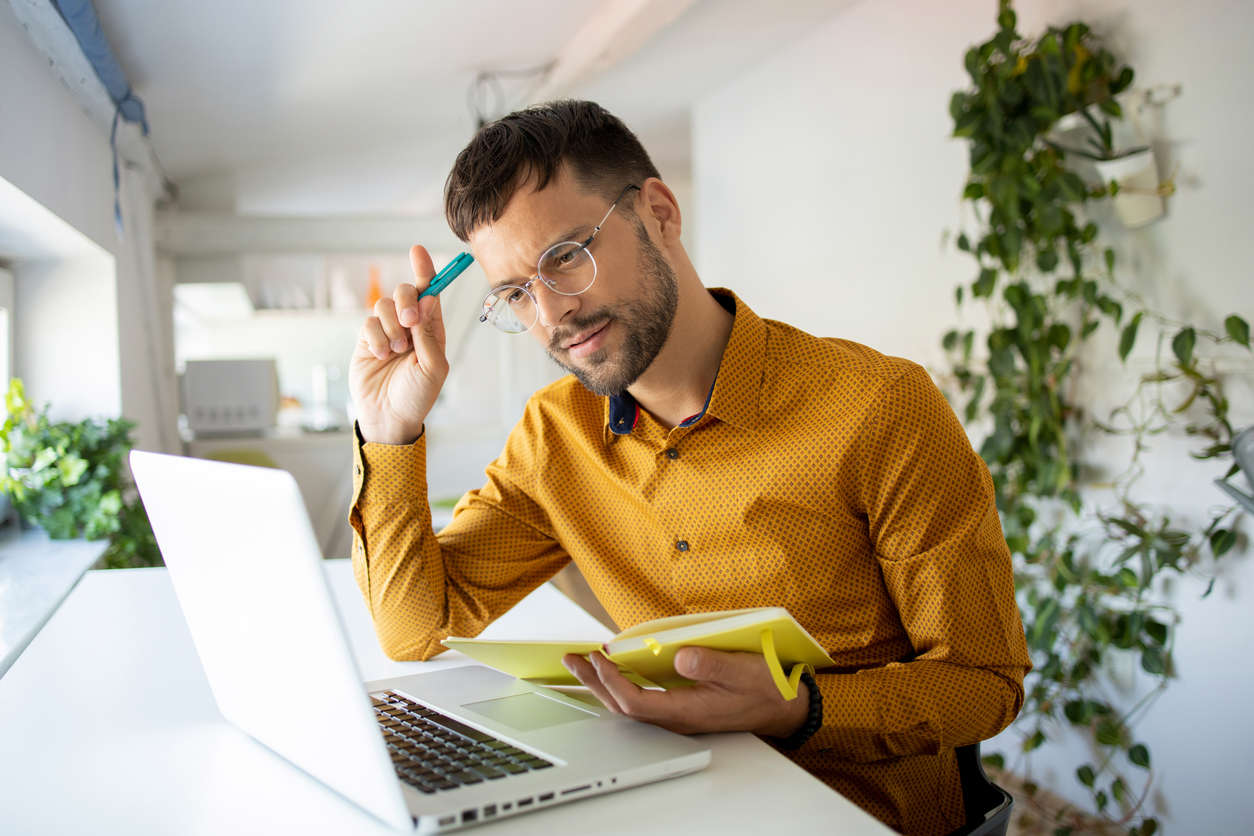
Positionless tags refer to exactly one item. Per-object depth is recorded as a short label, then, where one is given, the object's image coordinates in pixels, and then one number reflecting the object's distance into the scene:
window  3.25
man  1.15
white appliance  5.43
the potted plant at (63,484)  2.69
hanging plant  2.41
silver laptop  0.74
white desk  0.78
